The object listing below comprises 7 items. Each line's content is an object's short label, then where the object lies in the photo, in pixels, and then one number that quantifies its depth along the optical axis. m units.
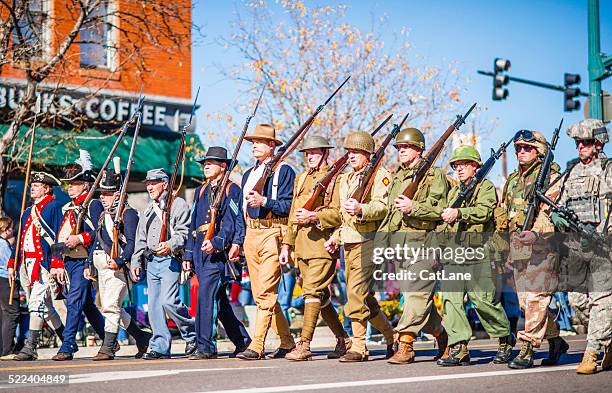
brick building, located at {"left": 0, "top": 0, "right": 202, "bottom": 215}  18.25
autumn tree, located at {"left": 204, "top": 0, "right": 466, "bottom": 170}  25.73
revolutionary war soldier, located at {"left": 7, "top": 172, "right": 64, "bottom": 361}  11.59
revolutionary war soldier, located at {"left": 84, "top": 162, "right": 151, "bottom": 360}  11.27
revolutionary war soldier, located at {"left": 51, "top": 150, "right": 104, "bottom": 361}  11.26
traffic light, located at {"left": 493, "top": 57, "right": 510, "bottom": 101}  23.73
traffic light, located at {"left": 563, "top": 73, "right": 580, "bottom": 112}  23.34
